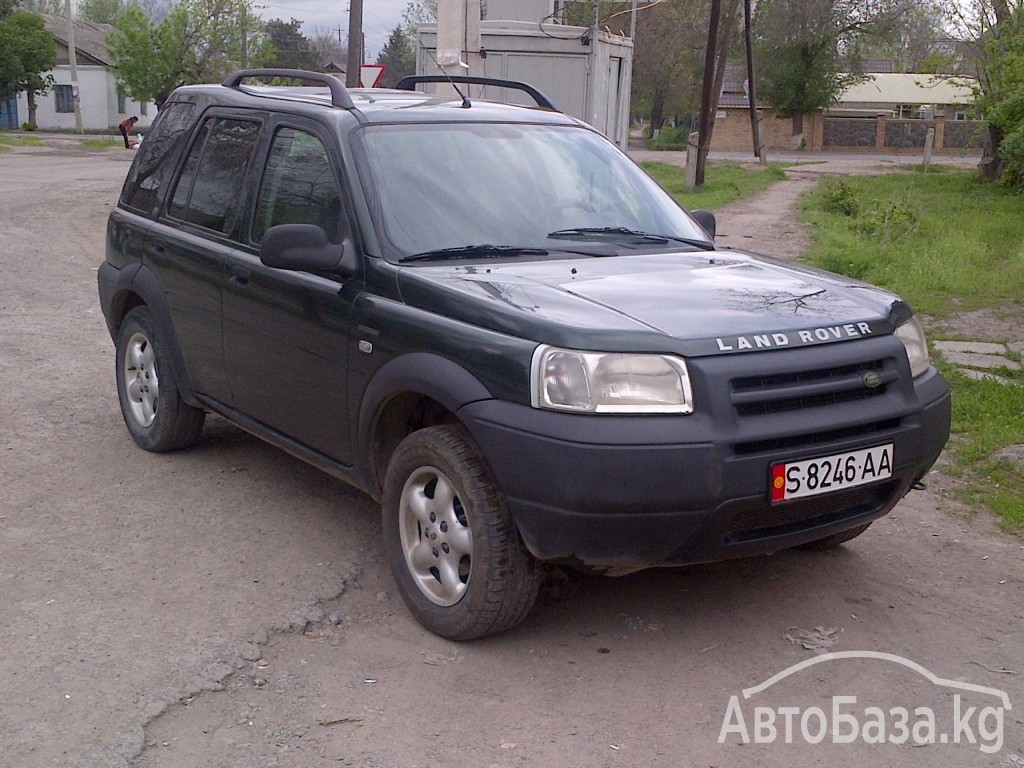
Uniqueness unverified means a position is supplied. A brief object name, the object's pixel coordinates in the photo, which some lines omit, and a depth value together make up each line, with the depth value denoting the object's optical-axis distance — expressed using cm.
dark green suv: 372
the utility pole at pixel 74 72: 5619
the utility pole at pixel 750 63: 3153
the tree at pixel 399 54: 9231
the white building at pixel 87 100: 6881
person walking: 4230
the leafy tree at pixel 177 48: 5625
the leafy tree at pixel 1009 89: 1603
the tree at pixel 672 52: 5806
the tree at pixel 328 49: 9882
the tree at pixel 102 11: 12044
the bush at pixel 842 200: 2023
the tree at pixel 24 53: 5791
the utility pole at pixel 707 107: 2495
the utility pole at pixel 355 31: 2338
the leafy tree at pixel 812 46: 5547
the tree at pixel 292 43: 9350
